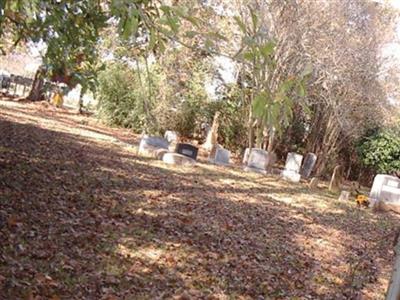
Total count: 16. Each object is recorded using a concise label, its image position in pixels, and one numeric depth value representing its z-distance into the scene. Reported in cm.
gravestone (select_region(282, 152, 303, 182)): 1483
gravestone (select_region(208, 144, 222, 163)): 1497
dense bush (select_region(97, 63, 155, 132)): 1947
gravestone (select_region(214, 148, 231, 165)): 1468
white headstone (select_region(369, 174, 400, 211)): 1312
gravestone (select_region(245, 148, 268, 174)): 1449
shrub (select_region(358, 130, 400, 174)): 1973
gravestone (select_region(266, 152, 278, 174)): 1529
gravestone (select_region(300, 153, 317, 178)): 1809
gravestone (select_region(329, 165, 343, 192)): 1463
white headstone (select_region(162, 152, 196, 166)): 1229
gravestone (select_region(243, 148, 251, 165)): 1656
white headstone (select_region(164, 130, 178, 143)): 1624
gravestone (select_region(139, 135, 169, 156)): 1294
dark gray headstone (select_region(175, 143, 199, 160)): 1319
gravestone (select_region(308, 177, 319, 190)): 1393
